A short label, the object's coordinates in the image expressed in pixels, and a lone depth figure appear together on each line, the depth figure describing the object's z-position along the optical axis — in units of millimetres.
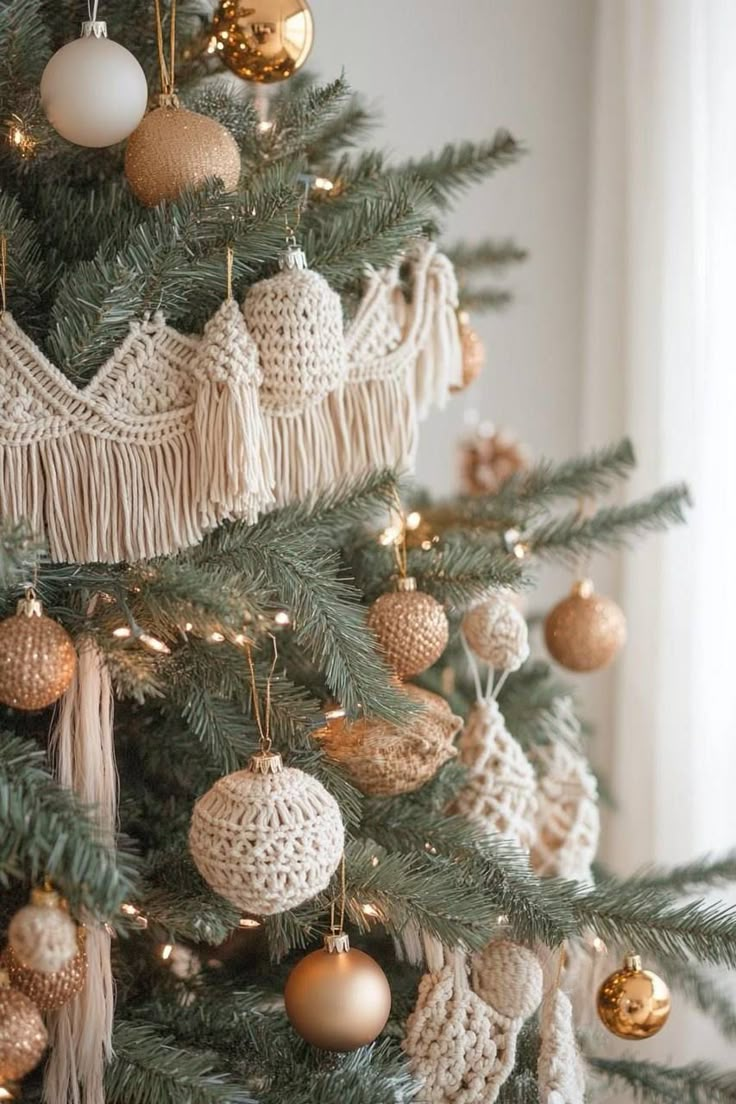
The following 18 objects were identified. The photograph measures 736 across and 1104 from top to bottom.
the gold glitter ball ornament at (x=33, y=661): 593
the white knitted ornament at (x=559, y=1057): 710
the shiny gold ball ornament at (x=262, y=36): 703
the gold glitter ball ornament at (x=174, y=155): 657
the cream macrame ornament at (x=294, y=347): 655
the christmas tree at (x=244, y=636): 618
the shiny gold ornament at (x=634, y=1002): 761
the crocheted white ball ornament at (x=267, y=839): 590
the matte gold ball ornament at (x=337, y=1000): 636
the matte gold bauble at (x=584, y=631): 948
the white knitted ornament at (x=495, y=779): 781
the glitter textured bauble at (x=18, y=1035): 577
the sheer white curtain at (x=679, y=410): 1152
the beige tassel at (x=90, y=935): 633
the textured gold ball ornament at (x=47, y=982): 596
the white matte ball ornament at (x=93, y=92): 622
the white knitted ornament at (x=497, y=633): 792
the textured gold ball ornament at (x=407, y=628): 720
